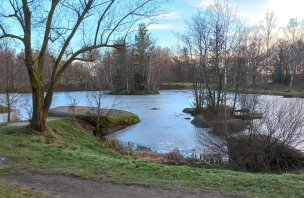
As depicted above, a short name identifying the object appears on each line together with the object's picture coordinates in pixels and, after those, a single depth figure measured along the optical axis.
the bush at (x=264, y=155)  13.23
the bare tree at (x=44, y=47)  14.57
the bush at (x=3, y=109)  30.52
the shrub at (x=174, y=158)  13.81
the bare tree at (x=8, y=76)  24.76
